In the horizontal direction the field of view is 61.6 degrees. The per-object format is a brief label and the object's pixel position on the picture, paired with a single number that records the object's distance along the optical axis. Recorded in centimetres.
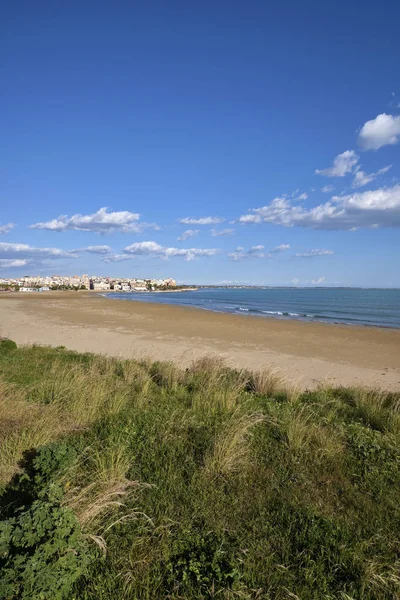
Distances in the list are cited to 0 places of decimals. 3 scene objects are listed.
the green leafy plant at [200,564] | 259
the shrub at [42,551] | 227
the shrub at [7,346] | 1154
